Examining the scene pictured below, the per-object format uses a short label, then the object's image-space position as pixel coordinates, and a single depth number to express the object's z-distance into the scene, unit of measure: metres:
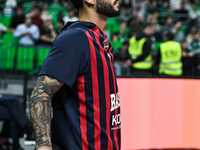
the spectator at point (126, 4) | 14.56
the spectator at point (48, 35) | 11.02
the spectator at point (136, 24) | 10.34
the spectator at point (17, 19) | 11.81
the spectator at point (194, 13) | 14.41
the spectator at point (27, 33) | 10.87
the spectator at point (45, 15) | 12.46
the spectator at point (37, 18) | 11.73
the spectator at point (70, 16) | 11.64
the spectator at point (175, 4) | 15.07
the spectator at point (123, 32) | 11.72
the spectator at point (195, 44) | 11.26
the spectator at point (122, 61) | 10.27
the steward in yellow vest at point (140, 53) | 8.57
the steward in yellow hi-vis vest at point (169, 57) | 8.80
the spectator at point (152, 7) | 14.15
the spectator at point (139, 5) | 14.31
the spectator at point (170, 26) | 12.79
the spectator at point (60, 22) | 10.32
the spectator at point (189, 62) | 10.52
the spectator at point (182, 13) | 14.59
